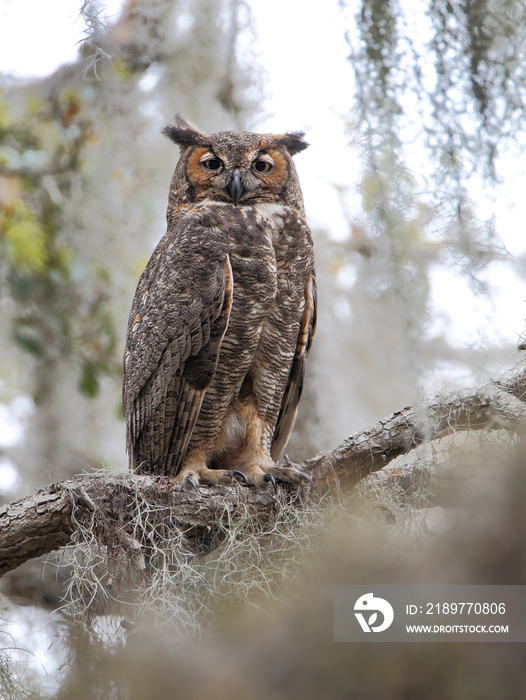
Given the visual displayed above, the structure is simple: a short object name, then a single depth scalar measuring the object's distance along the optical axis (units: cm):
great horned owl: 1523
